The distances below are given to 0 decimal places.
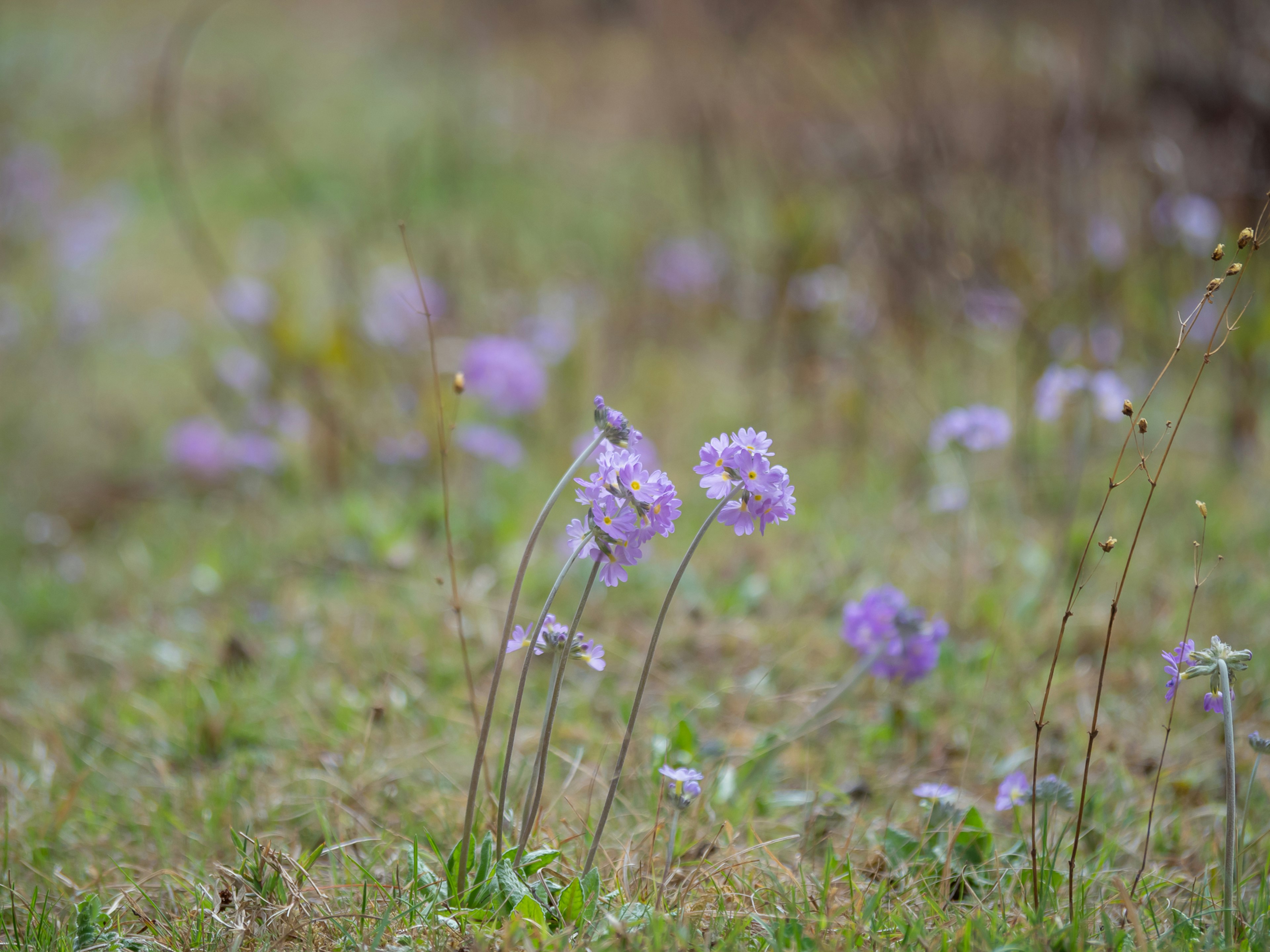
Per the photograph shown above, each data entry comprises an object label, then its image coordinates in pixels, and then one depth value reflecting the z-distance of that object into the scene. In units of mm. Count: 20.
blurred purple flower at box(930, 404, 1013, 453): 4242
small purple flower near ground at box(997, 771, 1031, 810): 2971
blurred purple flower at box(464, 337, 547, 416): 5758
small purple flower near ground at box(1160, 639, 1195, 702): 2330
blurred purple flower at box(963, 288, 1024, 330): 6430
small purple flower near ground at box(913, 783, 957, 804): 2953
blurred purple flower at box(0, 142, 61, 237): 11719
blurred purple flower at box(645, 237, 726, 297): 9656
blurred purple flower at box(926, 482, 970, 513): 4895
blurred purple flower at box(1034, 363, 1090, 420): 4418
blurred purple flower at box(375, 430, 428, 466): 6199
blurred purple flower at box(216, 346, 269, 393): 7531
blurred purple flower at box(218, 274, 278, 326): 7691
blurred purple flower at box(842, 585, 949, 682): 3373
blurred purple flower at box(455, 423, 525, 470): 5594
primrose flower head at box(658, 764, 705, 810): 2604
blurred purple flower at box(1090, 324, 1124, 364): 5723
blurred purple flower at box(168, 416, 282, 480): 6637
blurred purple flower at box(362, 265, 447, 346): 7414
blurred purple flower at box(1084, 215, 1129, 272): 6699
